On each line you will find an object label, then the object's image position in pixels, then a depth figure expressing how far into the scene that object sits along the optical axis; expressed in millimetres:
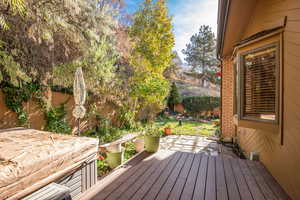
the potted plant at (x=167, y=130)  7334
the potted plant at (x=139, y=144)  4555
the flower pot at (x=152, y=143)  3813
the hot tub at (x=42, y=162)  1528
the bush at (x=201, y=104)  12969
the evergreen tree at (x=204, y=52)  22453
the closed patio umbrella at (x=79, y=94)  3402
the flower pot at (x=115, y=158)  3624
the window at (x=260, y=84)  2738
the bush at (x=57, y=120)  5004
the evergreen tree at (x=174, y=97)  13531
